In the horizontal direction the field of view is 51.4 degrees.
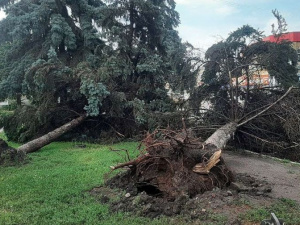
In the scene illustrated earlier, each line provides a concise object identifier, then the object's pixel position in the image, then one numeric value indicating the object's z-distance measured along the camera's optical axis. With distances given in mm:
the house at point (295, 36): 21741
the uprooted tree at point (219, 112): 5148
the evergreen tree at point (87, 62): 10195
